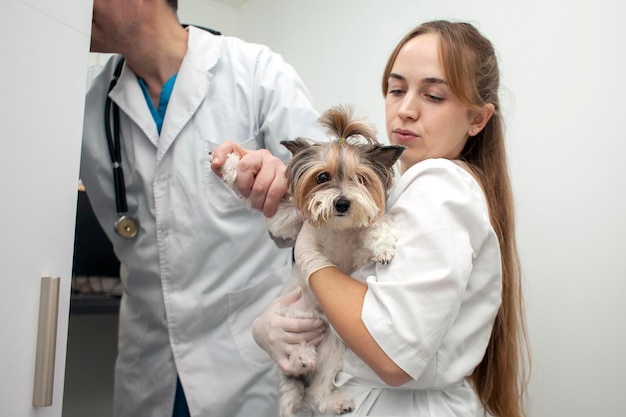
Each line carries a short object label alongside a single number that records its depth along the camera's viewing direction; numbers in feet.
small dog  3.30
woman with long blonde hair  2.85
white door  2.42
